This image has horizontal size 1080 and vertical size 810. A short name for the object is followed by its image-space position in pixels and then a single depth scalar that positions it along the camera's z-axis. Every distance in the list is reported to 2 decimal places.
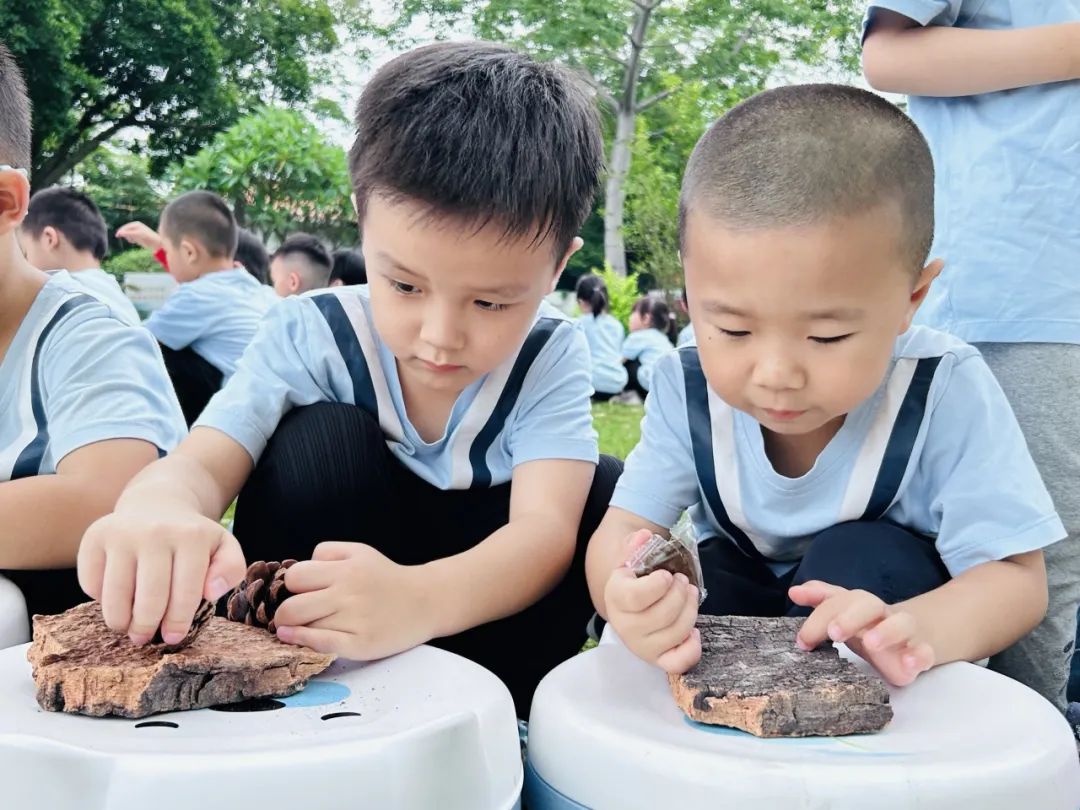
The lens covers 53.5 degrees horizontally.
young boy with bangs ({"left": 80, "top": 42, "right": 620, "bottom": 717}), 1.16
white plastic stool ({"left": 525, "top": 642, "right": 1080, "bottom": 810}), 0.77
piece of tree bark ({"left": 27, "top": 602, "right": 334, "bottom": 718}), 0.84
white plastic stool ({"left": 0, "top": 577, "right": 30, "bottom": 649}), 1.11
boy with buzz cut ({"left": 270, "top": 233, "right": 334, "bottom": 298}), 5.70
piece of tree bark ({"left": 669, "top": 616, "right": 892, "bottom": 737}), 0.88
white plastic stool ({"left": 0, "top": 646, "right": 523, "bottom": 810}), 0.71
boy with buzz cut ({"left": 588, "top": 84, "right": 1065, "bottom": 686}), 1.05
